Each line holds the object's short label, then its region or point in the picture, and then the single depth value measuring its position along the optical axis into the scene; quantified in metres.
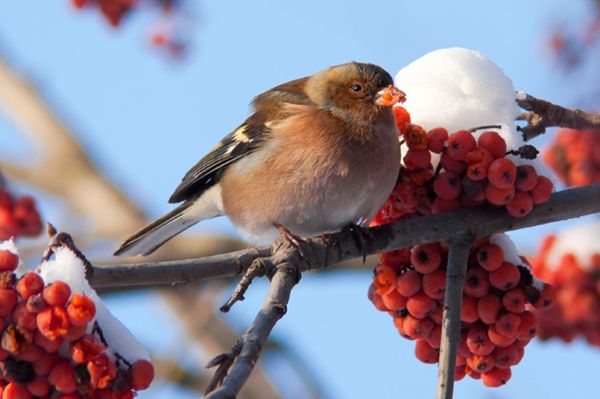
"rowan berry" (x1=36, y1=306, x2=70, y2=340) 4.84
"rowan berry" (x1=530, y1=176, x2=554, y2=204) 6.43
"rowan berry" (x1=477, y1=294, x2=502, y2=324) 6.26
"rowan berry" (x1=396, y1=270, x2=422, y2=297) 6.38
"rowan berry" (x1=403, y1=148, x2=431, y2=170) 6.61
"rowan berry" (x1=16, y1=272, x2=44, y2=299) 4.95
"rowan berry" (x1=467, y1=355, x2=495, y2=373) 6.34
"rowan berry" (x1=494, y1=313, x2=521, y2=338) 6.21
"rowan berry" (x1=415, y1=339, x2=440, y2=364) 6.57
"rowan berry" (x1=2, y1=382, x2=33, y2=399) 4.87
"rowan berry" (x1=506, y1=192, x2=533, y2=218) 6.40
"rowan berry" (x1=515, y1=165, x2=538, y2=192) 6.36
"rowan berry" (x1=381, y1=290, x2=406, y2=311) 6.47
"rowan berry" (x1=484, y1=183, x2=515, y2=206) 6.31
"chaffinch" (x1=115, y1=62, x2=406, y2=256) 7.75
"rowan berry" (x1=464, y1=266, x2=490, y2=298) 6.35
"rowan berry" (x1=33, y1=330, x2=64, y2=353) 4.90
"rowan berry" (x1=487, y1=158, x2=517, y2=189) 6.23
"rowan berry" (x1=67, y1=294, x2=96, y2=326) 4.86
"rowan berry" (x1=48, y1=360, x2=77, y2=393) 4.85
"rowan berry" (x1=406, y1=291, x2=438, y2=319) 6.34
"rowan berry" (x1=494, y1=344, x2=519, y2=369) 6.37
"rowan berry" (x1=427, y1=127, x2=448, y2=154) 6.54
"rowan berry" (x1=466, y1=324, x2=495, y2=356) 6.27
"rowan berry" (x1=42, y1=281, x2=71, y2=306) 4.88
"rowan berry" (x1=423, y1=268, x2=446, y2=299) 6.36
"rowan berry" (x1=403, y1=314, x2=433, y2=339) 6.41
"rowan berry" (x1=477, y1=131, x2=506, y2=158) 6.39
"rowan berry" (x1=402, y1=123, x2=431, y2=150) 6.62
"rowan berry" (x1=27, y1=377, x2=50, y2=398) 4.90
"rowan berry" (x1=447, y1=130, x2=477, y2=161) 6.39
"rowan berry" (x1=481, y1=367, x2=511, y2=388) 6.44
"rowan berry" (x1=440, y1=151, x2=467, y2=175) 6.39
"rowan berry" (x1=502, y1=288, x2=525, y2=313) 6.27
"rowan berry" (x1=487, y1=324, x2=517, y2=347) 6.23
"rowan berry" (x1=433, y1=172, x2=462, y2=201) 6.44
